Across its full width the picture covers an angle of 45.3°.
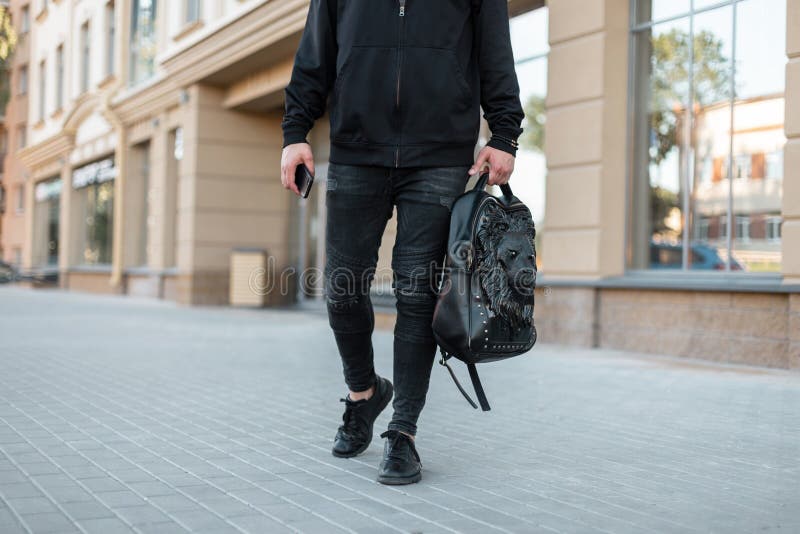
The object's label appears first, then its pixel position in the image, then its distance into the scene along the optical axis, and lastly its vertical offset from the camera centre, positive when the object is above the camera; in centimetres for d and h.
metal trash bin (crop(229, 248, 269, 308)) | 1590 -18
